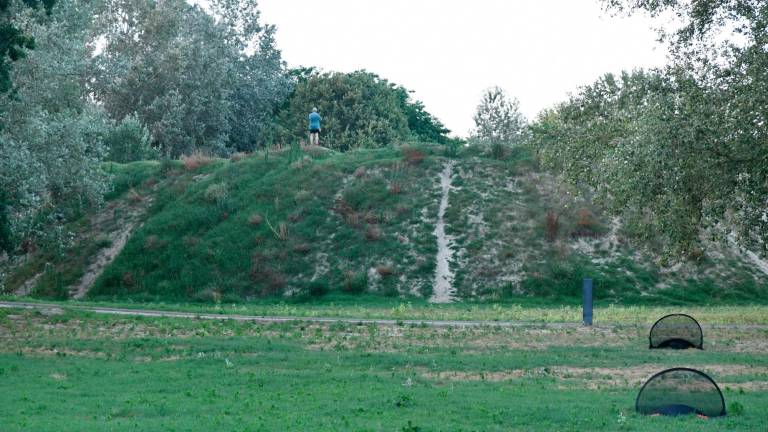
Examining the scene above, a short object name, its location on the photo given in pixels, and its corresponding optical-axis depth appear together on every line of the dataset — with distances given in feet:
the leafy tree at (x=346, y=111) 265.95
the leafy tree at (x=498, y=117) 294.87
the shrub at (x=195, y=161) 193.98
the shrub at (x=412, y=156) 186.60
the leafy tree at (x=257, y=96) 263.90
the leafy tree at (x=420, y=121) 327.06
